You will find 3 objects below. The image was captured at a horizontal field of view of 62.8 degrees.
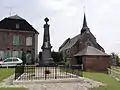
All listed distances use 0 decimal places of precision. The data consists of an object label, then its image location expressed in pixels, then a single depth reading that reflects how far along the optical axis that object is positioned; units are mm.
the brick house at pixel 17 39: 17614
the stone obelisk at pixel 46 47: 12477
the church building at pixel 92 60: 12992
